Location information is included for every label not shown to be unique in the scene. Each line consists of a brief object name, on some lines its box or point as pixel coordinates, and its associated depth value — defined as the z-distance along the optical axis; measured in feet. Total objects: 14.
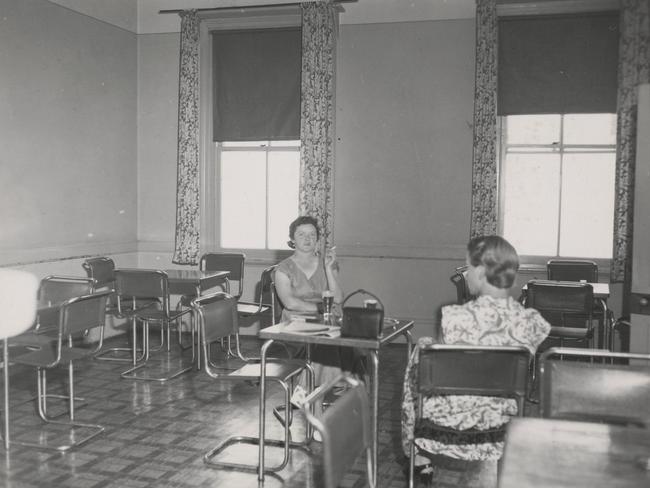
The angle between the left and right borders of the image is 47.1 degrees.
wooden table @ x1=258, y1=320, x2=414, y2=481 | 11.30
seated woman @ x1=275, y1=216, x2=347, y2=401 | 15.42
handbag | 11.32
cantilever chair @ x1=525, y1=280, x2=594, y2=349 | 16.84
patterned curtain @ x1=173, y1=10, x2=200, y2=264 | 24.84
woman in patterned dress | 9.95
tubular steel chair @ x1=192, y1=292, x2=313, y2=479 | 12.64
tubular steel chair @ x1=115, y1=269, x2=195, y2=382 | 18.88
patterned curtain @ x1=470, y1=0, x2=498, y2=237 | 22.39
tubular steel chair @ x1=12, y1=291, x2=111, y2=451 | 13.74
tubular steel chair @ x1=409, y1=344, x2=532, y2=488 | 9.24
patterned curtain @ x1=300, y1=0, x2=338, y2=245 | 23.54
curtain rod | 23.93
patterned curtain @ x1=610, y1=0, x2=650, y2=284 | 21.20
